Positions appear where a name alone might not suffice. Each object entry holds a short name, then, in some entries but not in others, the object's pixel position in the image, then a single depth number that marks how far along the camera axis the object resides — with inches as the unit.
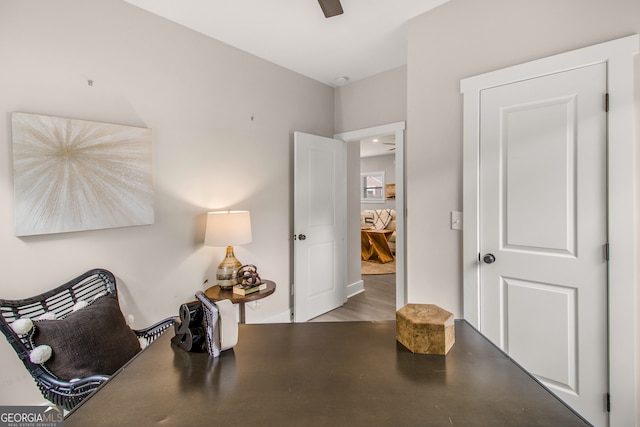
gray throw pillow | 52.3
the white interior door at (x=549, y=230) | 64.4
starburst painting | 67.7
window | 337.1
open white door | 130.0
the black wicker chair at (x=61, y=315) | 50.4
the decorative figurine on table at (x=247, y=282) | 93.4
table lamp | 95.1
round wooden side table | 90.3
